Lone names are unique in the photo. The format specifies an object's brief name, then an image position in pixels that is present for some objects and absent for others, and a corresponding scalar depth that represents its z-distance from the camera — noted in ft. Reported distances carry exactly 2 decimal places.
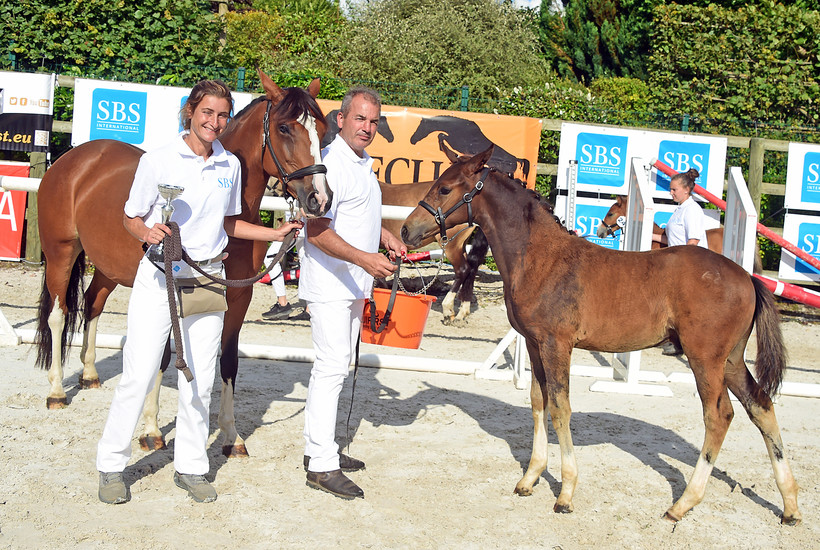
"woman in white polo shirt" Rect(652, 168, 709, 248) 26.86
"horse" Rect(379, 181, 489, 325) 32.48
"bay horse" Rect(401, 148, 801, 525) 14.43
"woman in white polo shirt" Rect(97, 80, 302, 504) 12.96
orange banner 36.60
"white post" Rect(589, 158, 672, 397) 23.09
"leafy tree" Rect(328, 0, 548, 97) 55.36
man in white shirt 14.24
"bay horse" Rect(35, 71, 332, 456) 14.71
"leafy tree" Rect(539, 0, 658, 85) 64.34
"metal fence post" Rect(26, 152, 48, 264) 36.60
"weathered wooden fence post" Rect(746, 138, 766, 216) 37.14
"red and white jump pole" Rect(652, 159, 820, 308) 23.98
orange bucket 17.72
